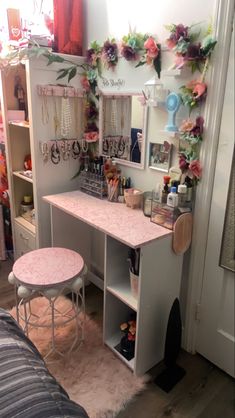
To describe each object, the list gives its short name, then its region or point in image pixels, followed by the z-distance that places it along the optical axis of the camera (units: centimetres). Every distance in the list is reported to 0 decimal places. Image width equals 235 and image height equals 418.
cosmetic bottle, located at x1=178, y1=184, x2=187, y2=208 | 152
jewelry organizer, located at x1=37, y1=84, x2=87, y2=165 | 196
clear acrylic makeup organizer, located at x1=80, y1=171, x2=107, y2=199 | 200
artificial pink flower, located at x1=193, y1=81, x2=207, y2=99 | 141
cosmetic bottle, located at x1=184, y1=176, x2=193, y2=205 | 156
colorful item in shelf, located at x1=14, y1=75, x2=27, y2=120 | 223
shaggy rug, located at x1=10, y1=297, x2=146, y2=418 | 148
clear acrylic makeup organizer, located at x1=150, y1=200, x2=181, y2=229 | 153
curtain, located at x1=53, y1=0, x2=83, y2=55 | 194
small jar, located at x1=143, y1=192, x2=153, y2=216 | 169
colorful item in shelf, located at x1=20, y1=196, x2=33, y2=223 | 244
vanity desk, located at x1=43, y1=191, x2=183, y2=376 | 146
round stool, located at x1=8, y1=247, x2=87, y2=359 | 152
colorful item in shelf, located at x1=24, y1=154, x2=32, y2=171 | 233
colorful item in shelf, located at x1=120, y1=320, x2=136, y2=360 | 170
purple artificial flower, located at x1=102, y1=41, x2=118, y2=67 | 184
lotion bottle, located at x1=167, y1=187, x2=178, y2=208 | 153
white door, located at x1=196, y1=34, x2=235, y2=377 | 141
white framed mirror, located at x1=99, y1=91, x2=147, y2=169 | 181
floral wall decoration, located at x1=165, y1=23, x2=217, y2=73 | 139
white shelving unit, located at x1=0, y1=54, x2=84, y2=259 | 192
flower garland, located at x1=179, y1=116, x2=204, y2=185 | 148
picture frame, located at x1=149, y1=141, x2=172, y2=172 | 168
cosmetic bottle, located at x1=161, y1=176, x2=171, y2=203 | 160
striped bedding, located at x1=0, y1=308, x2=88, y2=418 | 72
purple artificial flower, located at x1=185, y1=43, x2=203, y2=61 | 140
